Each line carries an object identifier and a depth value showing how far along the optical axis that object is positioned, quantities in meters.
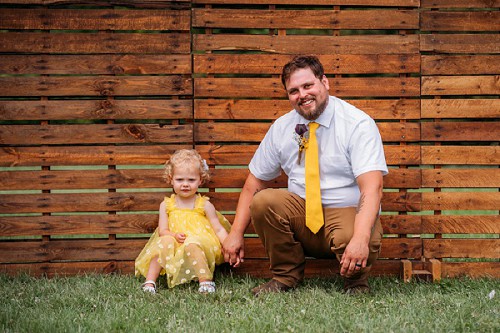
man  3.55
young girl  3.74
